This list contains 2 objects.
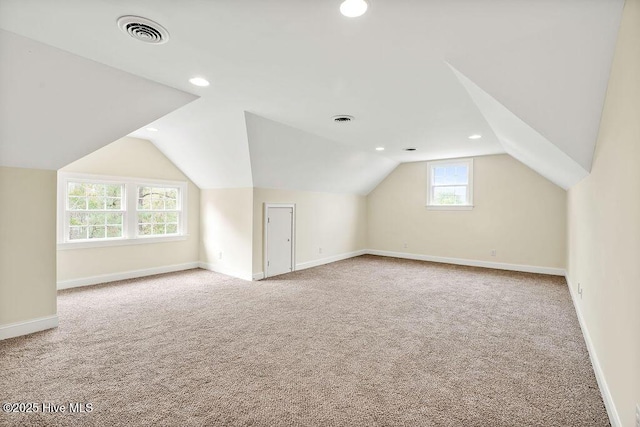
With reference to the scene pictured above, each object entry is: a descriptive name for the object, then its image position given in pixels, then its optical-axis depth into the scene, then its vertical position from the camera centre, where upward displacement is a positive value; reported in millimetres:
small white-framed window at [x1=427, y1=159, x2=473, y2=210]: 6672 +660
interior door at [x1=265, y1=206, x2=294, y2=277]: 5504 -544
